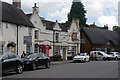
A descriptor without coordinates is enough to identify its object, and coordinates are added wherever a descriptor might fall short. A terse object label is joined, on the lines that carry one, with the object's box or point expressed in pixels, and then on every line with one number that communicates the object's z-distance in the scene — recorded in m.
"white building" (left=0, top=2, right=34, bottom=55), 24.83
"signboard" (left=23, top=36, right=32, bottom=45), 22.22
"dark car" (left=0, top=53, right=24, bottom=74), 15.51
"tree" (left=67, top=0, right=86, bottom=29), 68.45
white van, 40.41
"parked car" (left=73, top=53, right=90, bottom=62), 33.47
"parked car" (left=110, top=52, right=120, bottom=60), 44.83
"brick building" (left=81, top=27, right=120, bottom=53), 48.84
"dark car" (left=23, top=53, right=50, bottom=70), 20.05
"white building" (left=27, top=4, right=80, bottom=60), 31.73
